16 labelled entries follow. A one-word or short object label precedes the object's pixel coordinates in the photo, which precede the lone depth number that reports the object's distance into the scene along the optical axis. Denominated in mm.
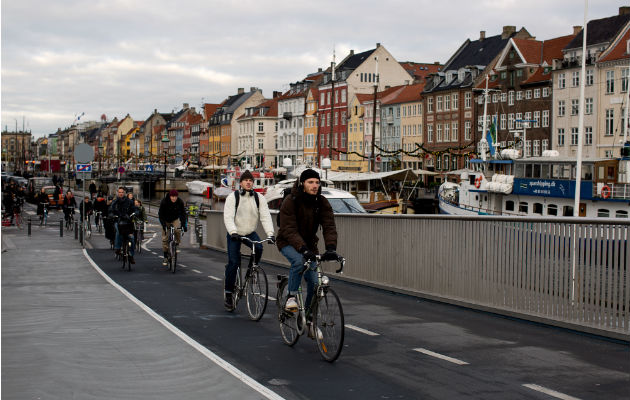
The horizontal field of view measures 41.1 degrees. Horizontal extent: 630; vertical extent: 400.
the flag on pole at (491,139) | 49388
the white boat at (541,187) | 40281
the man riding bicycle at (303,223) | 8383
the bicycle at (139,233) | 23812
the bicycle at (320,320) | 7793
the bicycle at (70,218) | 39569
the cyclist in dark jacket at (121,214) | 20328
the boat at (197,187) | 108062
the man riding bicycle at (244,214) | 10938
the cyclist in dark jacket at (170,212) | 18656
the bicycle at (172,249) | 18594
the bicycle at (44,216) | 43769
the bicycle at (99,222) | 36981
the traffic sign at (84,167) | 29453
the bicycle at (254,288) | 10508
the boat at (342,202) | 24075
